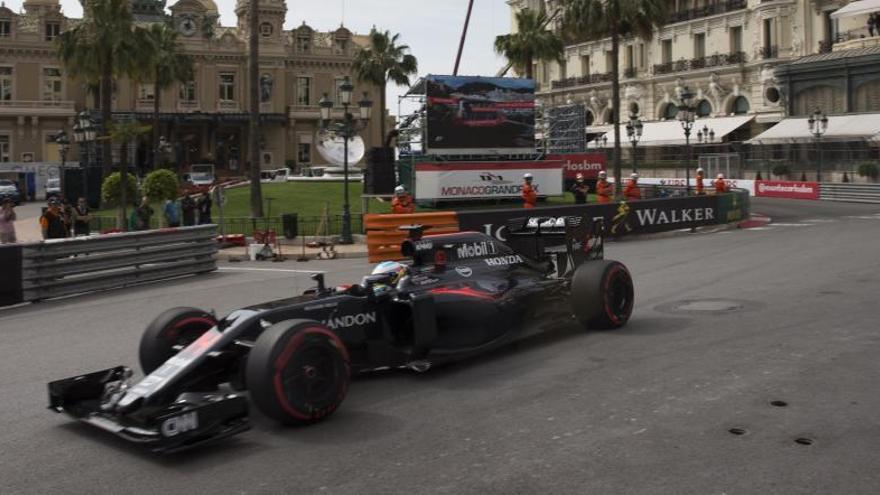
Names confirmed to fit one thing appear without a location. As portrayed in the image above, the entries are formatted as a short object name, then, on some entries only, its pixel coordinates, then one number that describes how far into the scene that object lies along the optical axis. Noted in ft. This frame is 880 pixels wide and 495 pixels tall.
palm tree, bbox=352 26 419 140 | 200.13
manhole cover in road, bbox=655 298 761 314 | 36.58
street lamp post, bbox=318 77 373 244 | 79.71
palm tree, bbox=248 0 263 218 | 96.27
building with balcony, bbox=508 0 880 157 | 167.73
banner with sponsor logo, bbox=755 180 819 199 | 147.74
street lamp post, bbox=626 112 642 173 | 157.38
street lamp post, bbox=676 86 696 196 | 130.31
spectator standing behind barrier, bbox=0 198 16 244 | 58.49
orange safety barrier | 60.54
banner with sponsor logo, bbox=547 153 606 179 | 146.82
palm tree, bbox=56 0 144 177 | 124.47
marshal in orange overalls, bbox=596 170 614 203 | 87.10
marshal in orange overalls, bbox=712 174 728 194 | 99.34
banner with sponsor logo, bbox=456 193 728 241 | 68.95
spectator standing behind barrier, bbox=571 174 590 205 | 98.27
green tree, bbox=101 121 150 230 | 85.22
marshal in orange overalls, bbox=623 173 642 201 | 86.89
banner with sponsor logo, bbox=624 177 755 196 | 161.38
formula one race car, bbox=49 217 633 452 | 20.01
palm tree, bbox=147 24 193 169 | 181.33
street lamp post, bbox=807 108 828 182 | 153.67
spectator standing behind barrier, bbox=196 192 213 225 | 82.28
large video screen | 106.73
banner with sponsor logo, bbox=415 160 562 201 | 104.12
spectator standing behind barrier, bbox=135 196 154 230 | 73.56
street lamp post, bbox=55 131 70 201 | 129.18
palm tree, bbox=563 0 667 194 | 126.21
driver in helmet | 27.43
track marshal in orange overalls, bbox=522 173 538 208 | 82.94
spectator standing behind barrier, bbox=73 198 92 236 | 70.54
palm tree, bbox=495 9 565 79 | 157.99
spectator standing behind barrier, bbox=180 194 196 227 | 81.94
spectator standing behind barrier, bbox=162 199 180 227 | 77.56
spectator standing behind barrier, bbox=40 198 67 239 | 60.64
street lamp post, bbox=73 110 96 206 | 104.01
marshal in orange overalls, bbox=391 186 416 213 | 70.85
